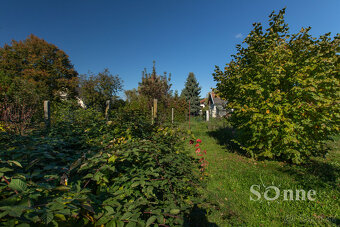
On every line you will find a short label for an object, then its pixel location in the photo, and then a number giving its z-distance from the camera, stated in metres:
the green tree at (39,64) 19.11
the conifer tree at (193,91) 32.53
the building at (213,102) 30.70
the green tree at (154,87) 14.39
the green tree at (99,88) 17.02
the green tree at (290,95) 3.86
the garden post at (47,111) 4.98
